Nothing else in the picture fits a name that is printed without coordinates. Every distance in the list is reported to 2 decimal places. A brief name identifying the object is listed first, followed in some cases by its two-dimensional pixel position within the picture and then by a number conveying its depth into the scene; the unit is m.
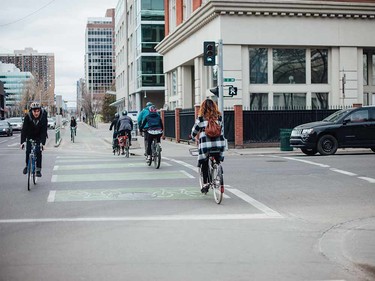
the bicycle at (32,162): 12.55
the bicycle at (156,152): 16.80
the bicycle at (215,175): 10.38
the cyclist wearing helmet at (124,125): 22.88
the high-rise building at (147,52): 59.16
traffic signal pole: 24.56
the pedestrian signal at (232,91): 24.81
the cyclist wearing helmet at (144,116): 17.52
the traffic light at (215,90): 24.95
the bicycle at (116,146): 24.04
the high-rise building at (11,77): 185.23
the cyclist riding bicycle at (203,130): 10.70
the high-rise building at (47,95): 137.55
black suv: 21.09
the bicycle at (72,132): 37.06
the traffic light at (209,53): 23.58
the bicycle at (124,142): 22.30
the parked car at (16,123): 64.31
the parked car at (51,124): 74.38
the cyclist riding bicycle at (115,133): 24.30
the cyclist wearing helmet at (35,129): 12.74
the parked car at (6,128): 50.70
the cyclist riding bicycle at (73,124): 37.47
